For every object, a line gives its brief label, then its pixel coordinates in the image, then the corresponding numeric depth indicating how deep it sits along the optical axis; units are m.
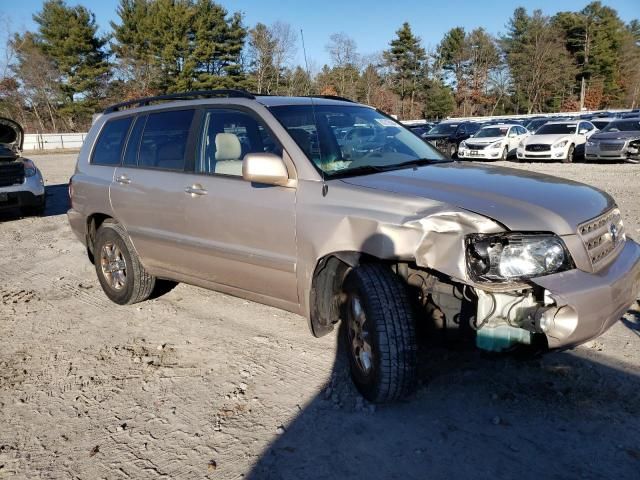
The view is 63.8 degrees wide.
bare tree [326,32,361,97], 38.06
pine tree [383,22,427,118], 61.97
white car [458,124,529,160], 20.08
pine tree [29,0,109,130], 48.09
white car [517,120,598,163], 18.45
